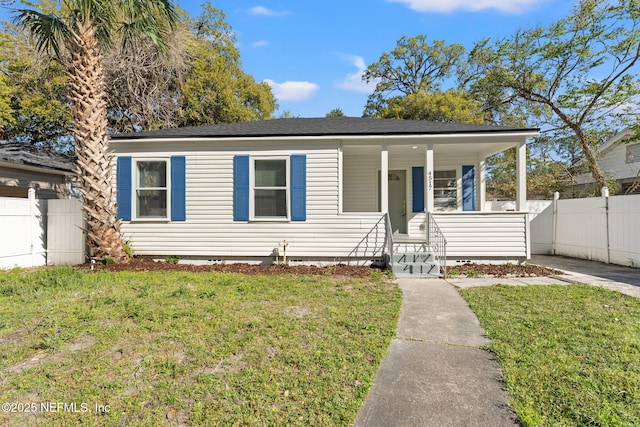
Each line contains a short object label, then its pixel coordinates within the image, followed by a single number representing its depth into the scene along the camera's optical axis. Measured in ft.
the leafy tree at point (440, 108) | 57.16
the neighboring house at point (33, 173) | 32.96
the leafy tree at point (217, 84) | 51.34
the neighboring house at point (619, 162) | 50.47
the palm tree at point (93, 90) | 22.47
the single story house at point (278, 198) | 24.38
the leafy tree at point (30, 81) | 40.73
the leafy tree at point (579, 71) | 40.91
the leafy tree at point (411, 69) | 72.69
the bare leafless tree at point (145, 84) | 43.24
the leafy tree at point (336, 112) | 97.55
